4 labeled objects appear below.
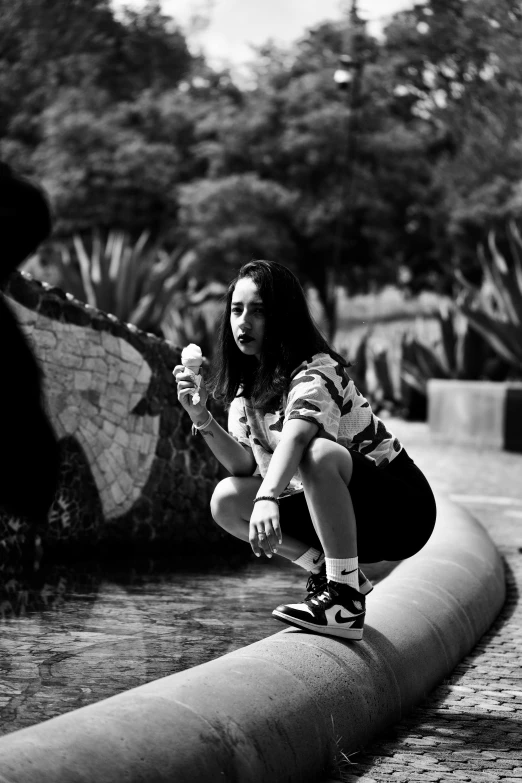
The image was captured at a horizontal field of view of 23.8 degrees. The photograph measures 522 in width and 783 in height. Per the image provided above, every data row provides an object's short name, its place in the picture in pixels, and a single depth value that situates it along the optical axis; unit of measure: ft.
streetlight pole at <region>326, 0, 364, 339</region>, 88.57
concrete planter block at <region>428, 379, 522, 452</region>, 39.78
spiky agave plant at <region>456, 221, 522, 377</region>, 42.32
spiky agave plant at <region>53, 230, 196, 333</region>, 45.03
